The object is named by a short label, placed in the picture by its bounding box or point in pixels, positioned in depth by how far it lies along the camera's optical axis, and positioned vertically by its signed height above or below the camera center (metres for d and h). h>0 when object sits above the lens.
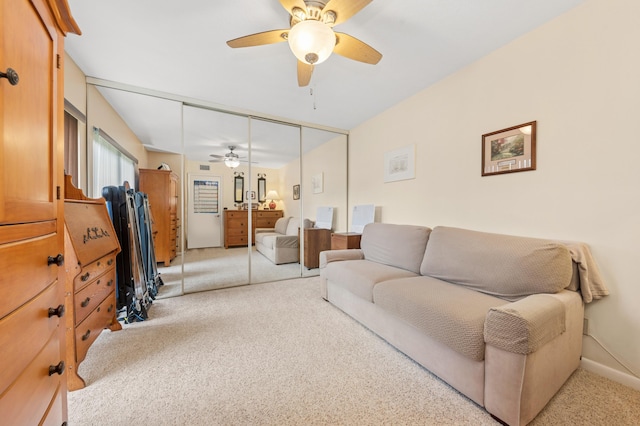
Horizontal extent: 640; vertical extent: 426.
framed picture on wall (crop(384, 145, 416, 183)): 2.88 +0.61
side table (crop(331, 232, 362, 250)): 3.28 -0.43
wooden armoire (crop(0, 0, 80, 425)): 0.59 +0.00
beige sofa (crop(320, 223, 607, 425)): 1.15 -0.61
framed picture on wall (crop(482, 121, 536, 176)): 1.86 +0.52
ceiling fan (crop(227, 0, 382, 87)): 1.37 +1.19
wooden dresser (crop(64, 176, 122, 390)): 1.42 -0.45
